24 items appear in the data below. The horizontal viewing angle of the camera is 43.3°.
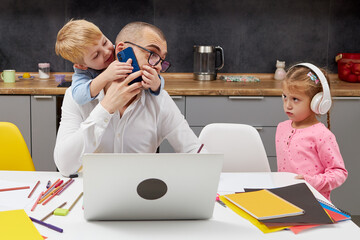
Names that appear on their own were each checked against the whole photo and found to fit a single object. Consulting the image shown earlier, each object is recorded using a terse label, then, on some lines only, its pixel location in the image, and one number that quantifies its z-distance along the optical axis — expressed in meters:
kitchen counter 2.89
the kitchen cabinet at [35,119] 2.92
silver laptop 1.06
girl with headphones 1.78
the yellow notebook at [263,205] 1.22
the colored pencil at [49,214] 1.20
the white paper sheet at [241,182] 1.46
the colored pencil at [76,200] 1.28
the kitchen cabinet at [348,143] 2.94
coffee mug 3.17
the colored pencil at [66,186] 1.39
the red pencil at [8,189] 1.41
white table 1.11
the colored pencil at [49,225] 1.13
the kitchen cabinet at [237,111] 2.95
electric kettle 3.35
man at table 1.50
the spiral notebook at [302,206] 1.18
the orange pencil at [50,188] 1.38
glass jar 3.40
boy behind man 1.50
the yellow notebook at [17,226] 1.07
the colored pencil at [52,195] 1.31
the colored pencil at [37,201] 1.26
